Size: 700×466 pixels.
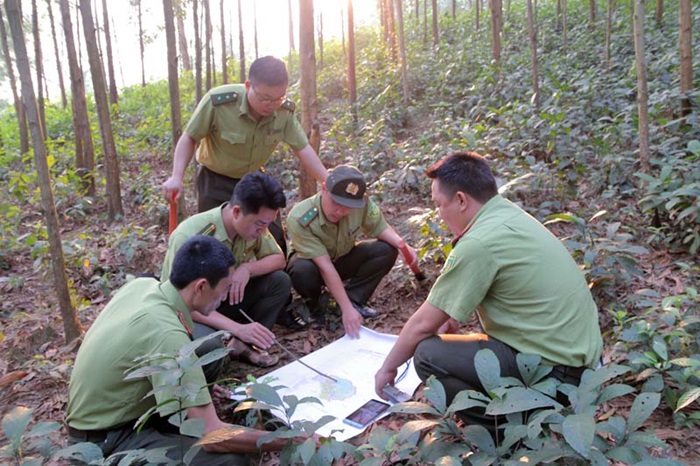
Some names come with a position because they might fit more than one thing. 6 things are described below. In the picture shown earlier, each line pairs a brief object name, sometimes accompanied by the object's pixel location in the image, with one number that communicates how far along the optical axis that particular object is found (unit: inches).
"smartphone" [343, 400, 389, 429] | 99.9
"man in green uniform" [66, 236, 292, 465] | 77.4
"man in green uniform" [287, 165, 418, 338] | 131.7
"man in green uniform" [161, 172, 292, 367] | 114.6
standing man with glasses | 132.1
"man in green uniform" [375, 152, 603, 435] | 82.4
